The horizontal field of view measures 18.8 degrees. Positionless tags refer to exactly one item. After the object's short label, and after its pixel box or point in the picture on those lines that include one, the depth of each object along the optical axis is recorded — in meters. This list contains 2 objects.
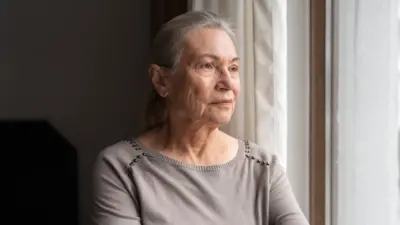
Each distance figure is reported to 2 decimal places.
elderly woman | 2.33
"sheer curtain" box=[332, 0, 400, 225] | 2.37
